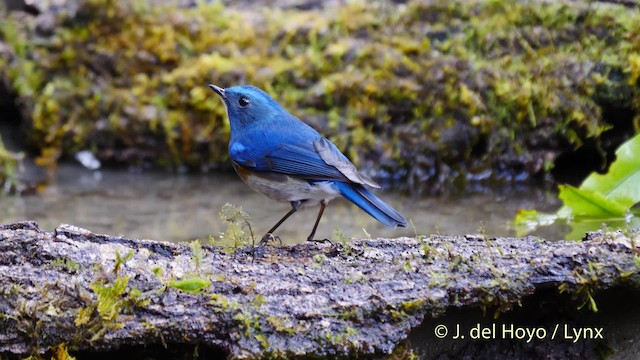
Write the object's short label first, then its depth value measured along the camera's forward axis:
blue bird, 7.55
